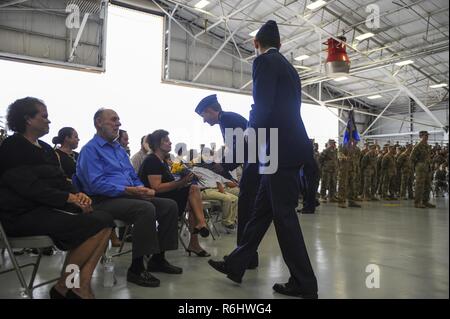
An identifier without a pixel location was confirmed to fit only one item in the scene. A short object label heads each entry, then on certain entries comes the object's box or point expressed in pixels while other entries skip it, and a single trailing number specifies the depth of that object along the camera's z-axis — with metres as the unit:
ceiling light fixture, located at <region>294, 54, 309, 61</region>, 14.40
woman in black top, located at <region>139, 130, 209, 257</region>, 3.10
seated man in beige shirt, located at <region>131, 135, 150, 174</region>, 4.74
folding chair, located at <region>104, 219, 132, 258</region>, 2.43
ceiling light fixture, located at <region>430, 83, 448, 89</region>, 14.09
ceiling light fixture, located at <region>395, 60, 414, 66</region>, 11.93
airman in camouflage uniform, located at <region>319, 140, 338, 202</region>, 9.27
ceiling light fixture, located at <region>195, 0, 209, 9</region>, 11.54
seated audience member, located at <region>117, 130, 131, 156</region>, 4.51
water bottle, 2.36
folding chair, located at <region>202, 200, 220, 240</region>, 4.22
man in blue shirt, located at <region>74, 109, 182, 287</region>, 2.41
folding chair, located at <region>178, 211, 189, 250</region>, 3.50
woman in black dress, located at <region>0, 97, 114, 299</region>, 1.96
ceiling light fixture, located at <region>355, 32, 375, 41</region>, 11.62
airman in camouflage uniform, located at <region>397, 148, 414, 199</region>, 10.62
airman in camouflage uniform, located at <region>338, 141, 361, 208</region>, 8.77
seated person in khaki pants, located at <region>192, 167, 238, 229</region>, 4.50
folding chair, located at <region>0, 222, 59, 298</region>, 1.94
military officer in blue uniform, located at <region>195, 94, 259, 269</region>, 2.70
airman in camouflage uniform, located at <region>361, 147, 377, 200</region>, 10.14
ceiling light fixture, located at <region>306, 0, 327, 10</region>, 10.15
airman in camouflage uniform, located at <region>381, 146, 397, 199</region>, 10.61
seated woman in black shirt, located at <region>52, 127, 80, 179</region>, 3.47
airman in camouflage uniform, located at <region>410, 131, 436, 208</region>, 8.05
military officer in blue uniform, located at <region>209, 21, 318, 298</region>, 2.13
